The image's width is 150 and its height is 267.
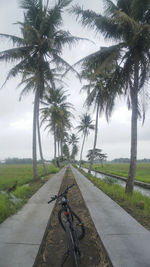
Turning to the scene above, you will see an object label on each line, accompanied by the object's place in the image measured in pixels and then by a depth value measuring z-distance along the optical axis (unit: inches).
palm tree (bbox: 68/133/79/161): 2272.8
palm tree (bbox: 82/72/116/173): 269.1
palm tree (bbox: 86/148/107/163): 1596.7
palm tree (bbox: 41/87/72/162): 803.6
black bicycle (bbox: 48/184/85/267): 71.5
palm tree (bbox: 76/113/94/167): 1007.6
